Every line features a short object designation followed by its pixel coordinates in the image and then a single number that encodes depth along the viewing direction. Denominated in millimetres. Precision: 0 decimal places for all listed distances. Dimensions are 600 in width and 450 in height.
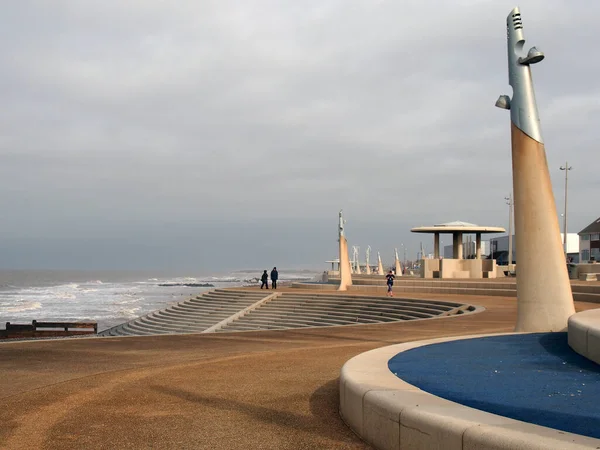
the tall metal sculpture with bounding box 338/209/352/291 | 35031
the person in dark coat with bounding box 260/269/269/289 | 36616
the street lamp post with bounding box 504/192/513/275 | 59556
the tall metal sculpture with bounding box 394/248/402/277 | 78775
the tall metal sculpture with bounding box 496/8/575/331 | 11219
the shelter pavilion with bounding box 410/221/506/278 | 44500
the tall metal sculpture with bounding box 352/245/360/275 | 127450
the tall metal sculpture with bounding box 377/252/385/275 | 88331
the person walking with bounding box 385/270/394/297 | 29277
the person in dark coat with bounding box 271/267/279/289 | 35394
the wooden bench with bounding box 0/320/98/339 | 30172
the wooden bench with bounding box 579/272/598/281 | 35938
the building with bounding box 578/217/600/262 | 81125
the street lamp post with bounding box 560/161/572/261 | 49378
